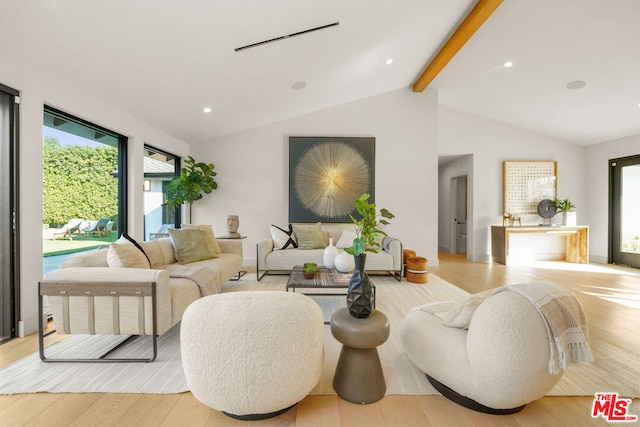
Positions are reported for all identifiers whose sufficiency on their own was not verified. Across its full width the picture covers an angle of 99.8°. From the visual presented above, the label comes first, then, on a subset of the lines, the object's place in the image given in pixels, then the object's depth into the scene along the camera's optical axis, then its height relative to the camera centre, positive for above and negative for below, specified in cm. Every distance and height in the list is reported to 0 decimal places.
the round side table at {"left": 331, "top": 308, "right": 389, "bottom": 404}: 143 -82
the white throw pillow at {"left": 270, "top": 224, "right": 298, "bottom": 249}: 446 -46
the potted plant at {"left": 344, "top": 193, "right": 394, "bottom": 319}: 152 -37
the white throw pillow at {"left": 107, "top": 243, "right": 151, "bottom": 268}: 212 -36
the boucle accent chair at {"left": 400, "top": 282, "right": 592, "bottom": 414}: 123 -69
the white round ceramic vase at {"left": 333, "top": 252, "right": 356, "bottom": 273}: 307 -60
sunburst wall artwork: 511 +62
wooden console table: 543 -61
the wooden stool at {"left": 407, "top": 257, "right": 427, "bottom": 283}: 398 -89
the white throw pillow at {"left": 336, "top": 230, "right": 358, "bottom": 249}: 454 -48
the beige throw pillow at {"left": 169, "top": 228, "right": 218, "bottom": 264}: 316 -40
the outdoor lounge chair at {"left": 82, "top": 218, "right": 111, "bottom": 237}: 306 -17
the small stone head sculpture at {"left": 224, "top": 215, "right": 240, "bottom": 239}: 439 -24
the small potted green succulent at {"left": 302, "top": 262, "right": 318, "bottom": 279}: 285 -63
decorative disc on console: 568 +0
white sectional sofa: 185 -60
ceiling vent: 286 +186
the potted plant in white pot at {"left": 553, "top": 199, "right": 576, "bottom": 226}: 565 -3
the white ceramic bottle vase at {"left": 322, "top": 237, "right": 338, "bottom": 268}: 329 -56
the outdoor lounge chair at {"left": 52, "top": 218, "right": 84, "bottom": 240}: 269 -17
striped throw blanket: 120 -52
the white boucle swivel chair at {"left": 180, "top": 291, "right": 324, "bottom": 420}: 122 -64
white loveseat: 415 -73
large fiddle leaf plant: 444 +46
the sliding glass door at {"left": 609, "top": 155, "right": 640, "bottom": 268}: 510 -5
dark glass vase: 152 -49
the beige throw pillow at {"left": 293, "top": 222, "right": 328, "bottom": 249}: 441 -43
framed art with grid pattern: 582 +54
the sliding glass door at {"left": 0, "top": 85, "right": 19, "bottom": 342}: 217 +0
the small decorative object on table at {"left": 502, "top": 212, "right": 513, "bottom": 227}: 575 -21
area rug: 159 -105
